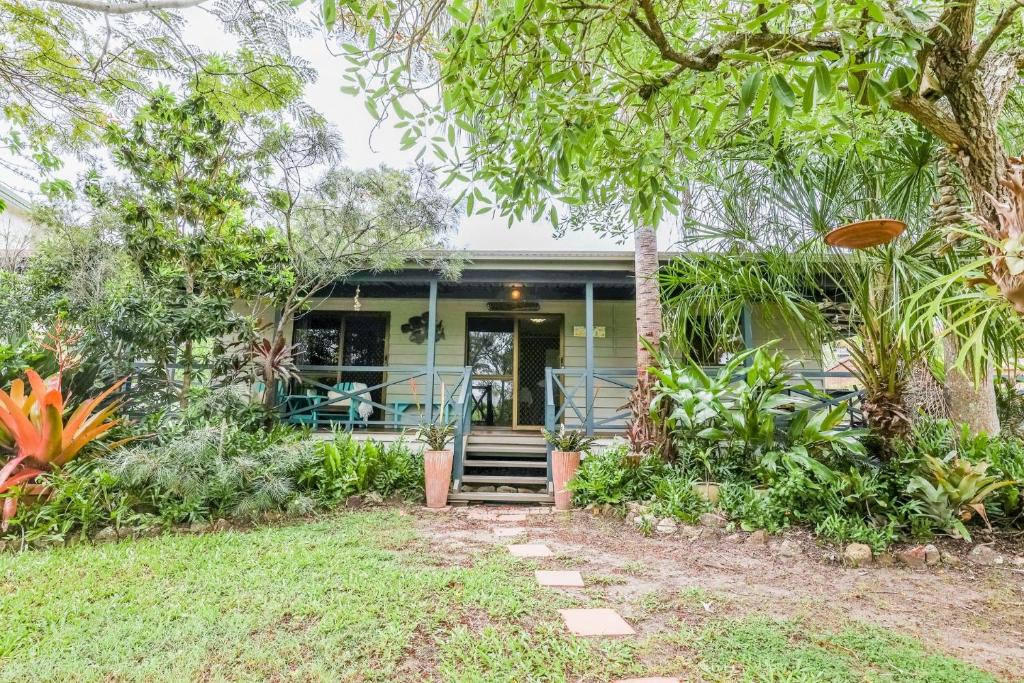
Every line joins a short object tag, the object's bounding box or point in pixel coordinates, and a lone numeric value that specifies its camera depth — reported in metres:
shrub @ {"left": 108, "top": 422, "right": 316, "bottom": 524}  3.77
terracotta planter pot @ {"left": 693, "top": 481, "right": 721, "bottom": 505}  4.11
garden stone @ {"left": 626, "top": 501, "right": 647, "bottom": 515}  4.18
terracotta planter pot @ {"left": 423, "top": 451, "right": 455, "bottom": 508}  4.88
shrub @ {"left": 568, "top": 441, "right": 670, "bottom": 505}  4.48
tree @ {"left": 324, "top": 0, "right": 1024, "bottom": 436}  1.41
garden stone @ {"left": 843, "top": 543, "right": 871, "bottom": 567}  3.24
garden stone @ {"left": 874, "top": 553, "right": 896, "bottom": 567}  3.23
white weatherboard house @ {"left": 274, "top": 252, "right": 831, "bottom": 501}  7.82
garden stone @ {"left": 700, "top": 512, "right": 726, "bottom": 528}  3.85
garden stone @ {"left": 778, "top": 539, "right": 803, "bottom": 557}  3.38
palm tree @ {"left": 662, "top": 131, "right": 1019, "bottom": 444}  3.48
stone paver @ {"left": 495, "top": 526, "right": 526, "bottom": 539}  3.94
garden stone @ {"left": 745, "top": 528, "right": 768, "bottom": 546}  3.59
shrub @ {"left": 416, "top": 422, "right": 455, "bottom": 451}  5.03
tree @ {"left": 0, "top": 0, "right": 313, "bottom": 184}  2.75
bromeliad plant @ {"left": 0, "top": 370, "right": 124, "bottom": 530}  3.73
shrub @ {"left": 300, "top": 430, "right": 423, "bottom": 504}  4.62
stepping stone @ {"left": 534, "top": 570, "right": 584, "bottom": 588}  2.81
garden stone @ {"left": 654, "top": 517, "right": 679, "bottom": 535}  3.91
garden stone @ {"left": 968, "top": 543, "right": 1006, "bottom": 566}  3.23
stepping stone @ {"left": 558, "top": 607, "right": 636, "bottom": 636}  2.19
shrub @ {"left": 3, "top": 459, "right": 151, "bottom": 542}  3.47
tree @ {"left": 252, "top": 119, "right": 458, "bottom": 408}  5.69
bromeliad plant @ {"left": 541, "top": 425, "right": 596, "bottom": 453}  5.09
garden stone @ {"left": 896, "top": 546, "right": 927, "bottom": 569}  3.22
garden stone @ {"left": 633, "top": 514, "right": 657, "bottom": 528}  3.98
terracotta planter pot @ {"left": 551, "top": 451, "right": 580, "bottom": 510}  4.91
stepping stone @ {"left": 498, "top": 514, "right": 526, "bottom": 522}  4.45
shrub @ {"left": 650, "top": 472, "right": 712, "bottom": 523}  3.98
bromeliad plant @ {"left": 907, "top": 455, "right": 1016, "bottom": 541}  3.43
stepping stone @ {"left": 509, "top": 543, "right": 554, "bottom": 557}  3.37
